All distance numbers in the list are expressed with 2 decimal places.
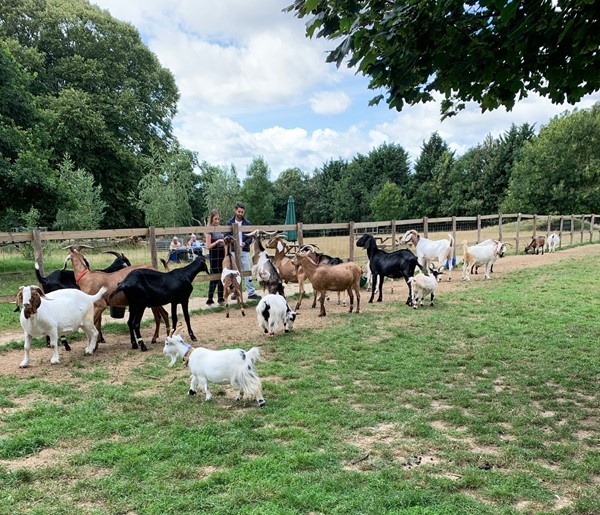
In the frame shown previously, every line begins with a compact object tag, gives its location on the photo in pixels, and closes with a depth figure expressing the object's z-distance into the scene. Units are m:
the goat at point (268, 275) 9.02
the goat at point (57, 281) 7.22
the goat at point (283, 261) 9.94
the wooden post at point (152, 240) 9.09
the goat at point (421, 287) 9.64
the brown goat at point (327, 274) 8.72
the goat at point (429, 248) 13.27
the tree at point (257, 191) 49.31
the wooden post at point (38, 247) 7.77
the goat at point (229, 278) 9.08
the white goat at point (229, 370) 4.44
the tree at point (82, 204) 23.80
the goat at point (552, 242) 24.35
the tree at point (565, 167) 41.12
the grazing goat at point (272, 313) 7.21
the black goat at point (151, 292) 6.67
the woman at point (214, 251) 10.30
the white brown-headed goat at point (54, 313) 5.67
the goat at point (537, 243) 22.72
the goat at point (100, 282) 6.95
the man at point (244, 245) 10.64
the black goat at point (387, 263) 10.39
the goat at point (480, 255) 13.76
